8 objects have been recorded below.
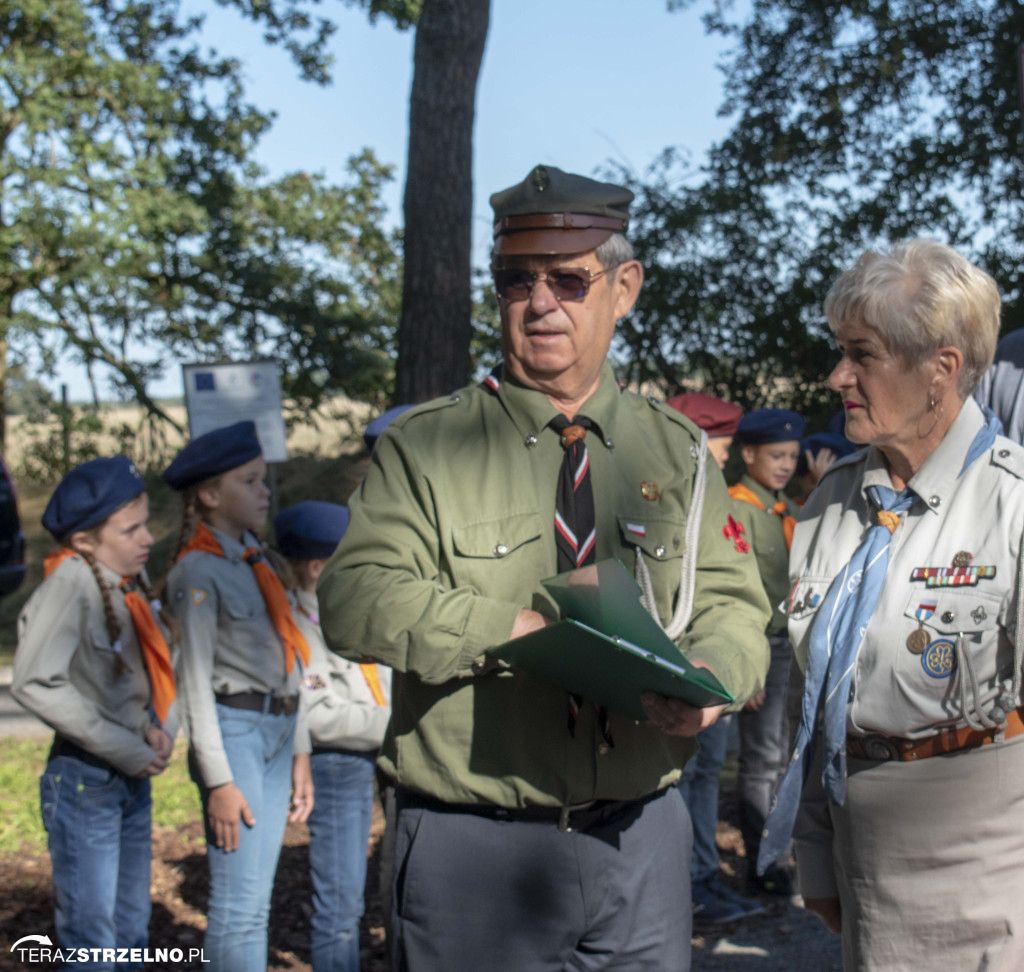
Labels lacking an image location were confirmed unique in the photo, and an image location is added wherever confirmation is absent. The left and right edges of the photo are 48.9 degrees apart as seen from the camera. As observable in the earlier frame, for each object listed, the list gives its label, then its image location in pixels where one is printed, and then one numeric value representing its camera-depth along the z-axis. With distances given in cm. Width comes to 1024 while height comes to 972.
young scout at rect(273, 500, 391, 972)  404
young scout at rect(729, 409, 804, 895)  519
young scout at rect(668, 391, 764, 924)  502
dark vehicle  1053
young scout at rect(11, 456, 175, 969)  354
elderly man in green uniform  223
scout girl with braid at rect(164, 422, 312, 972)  366
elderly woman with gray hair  231
